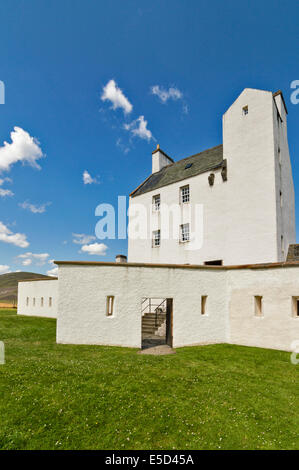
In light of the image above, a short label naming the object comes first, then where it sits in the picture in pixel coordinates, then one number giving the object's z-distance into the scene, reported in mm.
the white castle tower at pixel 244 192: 16406
